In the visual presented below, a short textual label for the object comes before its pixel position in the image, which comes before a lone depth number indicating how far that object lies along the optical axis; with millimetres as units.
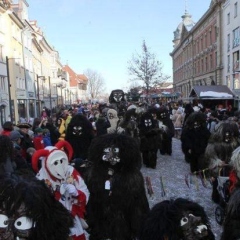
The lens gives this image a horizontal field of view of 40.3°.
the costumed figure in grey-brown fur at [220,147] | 5773
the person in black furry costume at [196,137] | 7730
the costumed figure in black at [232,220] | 2652
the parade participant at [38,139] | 7362
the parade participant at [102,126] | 8914
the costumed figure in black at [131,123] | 8711
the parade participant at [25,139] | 6452
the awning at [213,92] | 20705
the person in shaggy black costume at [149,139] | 8695
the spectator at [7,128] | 6758
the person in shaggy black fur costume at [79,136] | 6504
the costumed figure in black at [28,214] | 2238
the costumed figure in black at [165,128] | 9820
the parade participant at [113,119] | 9031
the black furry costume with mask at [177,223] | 2328
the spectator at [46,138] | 8094
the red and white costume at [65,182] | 3604
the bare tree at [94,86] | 77125
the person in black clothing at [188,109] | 15627
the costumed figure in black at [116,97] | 18531
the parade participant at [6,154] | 4348
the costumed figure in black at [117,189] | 3785
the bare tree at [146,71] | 26703
